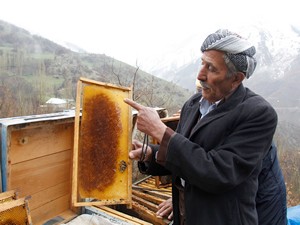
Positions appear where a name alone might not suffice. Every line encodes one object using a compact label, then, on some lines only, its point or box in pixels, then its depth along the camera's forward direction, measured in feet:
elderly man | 4.84
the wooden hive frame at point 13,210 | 5.41
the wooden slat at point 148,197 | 11.05
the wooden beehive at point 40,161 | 6.39
